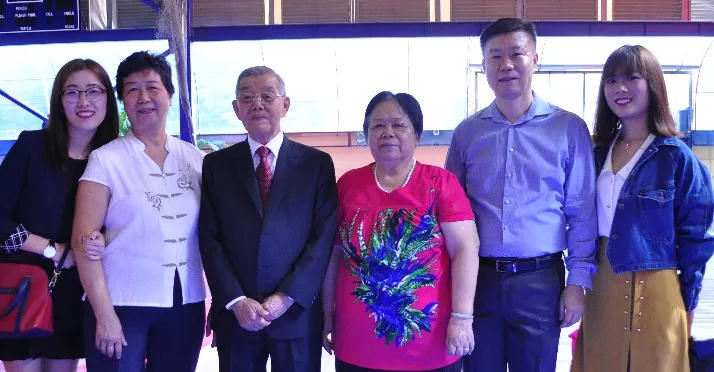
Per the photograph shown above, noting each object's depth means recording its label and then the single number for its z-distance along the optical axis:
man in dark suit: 2.12
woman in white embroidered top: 2.15
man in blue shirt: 2.27
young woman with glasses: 2.31
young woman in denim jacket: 2.21
